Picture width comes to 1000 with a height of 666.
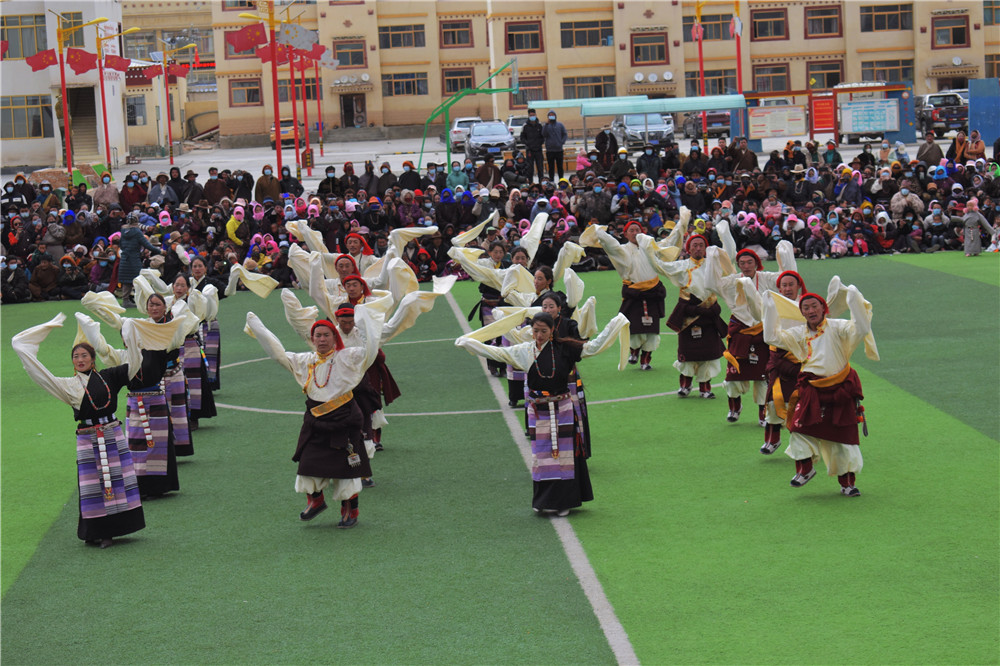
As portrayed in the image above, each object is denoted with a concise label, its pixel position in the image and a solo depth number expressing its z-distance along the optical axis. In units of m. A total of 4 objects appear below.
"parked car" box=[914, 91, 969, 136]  49.50
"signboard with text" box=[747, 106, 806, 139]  40.41
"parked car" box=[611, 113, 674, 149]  46.06
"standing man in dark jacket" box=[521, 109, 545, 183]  32.47
